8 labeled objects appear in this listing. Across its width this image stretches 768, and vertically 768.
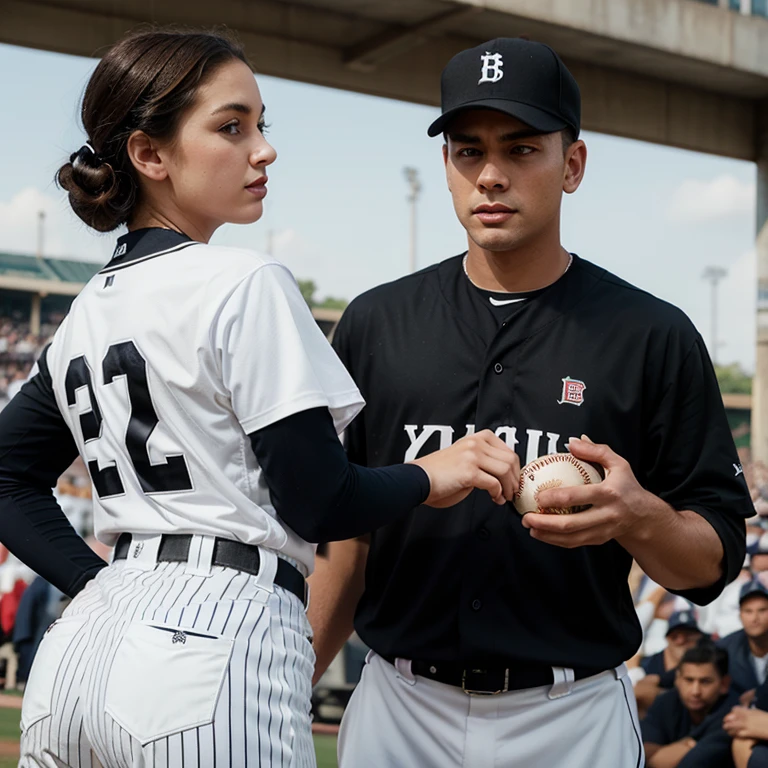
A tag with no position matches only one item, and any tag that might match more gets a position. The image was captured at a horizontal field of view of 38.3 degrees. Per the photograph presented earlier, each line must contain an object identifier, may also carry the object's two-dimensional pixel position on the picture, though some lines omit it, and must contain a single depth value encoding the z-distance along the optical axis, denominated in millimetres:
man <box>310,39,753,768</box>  2357
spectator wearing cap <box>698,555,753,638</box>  6925
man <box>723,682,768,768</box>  5754
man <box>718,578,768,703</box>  6410
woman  1688
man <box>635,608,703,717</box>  6699
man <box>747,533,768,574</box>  6949
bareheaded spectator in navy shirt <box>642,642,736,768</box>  6160
